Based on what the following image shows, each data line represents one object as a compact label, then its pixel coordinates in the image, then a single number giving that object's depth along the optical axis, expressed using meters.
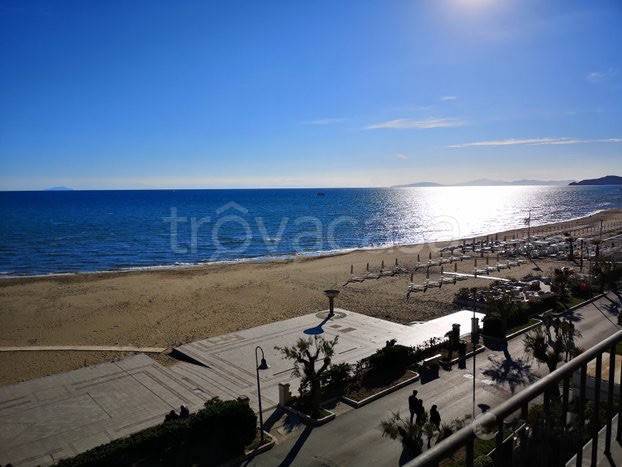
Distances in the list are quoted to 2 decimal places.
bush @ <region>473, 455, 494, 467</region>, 8.81
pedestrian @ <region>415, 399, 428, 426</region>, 12.38
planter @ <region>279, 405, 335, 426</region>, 14.60
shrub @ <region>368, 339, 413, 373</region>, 18.03
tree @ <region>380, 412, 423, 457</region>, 11.68
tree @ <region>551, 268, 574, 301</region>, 28.62
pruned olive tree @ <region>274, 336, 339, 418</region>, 15.15
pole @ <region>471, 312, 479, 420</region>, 20.09
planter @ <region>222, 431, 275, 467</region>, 12.80
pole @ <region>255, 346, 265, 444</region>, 13.81
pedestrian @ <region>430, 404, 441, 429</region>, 12.49
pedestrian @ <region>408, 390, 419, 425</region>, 13.46
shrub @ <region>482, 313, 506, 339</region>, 21.95
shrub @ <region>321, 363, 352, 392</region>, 16.61
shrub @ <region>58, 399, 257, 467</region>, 11.41
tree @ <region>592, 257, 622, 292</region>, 30.56
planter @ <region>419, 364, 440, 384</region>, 17.77
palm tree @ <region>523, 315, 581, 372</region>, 14.89
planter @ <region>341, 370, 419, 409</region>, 15.79
